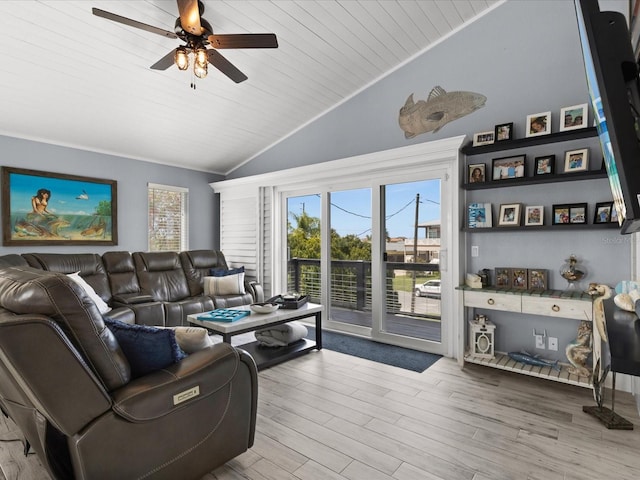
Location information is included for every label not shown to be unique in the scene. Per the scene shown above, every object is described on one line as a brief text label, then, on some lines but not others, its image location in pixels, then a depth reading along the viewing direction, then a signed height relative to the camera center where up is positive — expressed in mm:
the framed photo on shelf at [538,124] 3039 +1019
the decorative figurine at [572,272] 2953 -271
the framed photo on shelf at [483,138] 3344 +983
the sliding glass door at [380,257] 3873 -197
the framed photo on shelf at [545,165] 3035 +657
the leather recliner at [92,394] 1254 -631
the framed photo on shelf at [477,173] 3389 +657
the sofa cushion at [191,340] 1960 -549
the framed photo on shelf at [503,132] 3248 +1008
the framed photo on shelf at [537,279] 3148 -353
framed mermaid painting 4047 +419
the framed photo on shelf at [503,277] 3320 -353
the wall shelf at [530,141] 2860 +868
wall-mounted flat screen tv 994 +438
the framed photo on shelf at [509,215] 3203 +234
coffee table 2984 -761
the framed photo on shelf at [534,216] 3107 +220
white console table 2711 -559
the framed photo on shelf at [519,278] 3234 -354
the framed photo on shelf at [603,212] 2783 +221
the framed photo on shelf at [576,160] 2885 +664
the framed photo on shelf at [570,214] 2936 +223
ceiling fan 2247 +1411
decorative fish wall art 3629 +1419
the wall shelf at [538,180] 2818 +523
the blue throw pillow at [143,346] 1614 -484
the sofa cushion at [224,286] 4754 -602
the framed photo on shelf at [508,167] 3193 +678
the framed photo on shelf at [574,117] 2869 +1017
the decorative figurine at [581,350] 2760 -871
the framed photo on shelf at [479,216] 3367 +237
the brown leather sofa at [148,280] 3854 -494
